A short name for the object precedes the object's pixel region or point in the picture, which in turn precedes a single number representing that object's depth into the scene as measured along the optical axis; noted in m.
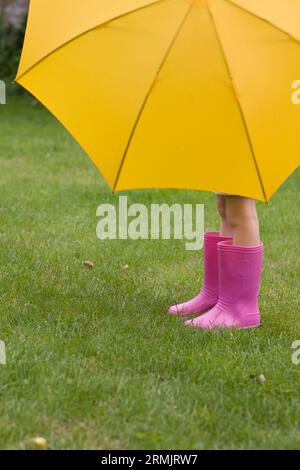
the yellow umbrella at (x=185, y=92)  5.38
